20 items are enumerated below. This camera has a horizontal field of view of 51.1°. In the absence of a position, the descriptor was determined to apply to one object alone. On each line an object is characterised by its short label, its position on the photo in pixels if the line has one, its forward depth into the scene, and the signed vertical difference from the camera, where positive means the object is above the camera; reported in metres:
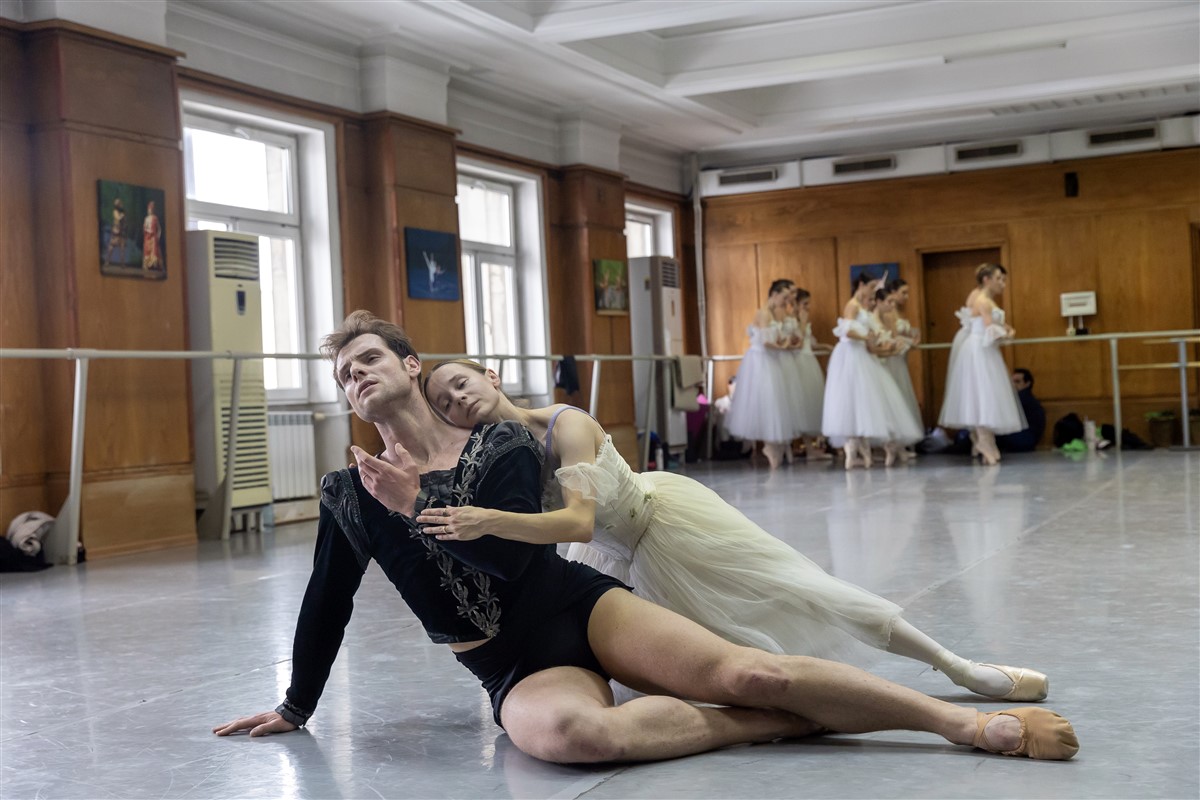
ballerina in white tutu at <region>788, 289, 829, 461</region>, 11.54 -0.03
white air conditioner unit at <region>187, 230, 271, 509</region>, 7.20 +0.21
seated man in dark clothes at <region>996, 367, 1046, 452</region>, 11.48 -0.61
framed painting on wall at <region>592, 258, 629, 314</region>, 11.57 +0.91
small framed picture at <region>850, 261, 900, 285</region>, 13.09 +1.07
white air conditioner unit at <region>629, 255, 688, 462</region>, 12.41 +0.55
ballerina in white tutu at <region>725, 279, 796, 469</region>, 11.27 -0.12
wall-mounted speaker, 12.43 +1.77
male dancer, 2.18 -0.46
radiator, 8.00 -0.38
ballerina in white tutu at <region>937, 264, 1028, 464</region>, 10.02 -0.10
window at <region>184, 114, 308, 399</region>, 7.73 +1.24
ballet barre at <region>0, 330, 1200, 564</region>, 5.89 -0.21
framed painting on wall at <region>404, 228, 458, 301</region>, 8.96 +0.92
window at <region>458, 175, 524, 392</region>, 10.51 +1.00
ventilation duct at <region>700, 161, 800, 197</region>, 13.52 +2.14
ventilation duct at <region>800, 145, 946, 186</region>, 12.95 +2.15
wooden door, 13.13 +0.73
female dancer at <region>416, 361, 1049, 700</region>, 2.44 -0.37
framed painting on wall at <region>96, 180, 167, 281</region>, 6.49 +0.91
